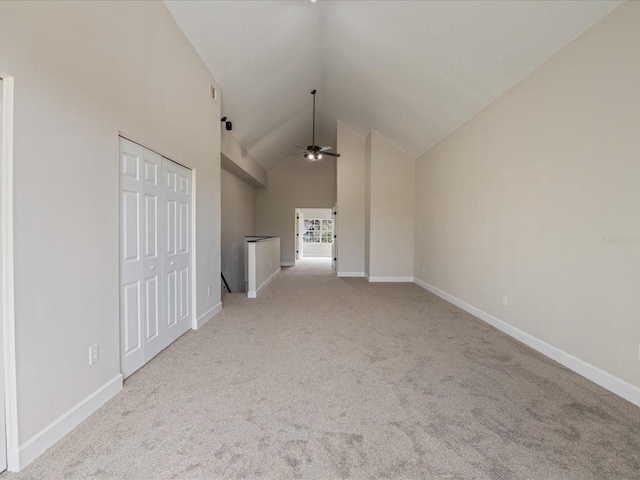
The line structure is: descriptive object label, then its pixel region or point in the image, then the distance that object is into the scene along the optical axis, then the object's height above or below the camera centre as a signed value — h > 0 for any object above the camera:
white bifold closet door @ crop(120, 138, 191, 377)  2.32 -0.18
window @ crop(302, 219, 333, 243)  14.24 +0.13
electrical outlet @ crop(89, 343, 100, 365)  1.92 -0.78
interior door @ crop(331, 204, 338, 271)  9.27 -0.73
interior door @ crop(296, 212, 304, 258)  13.55 -0.11
